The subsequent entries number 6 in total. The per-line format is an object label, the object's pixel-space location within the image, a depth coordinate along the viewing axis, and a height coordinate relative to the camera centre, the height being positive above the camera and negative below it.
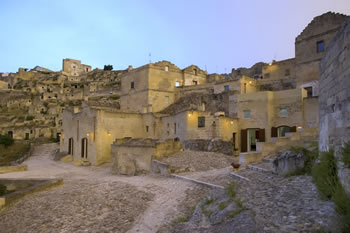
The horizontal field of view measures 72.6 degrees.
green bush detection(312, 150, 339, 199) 5.52 -1.19
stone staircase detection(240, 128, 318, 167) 13.02 -0.99
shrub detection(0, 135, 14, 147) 37.81 -2.13
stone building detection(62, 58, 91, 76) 84.45 +21.84
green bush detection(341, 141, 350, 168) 4.75 -0.55
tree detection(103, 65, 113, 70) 77.00 +19.64
